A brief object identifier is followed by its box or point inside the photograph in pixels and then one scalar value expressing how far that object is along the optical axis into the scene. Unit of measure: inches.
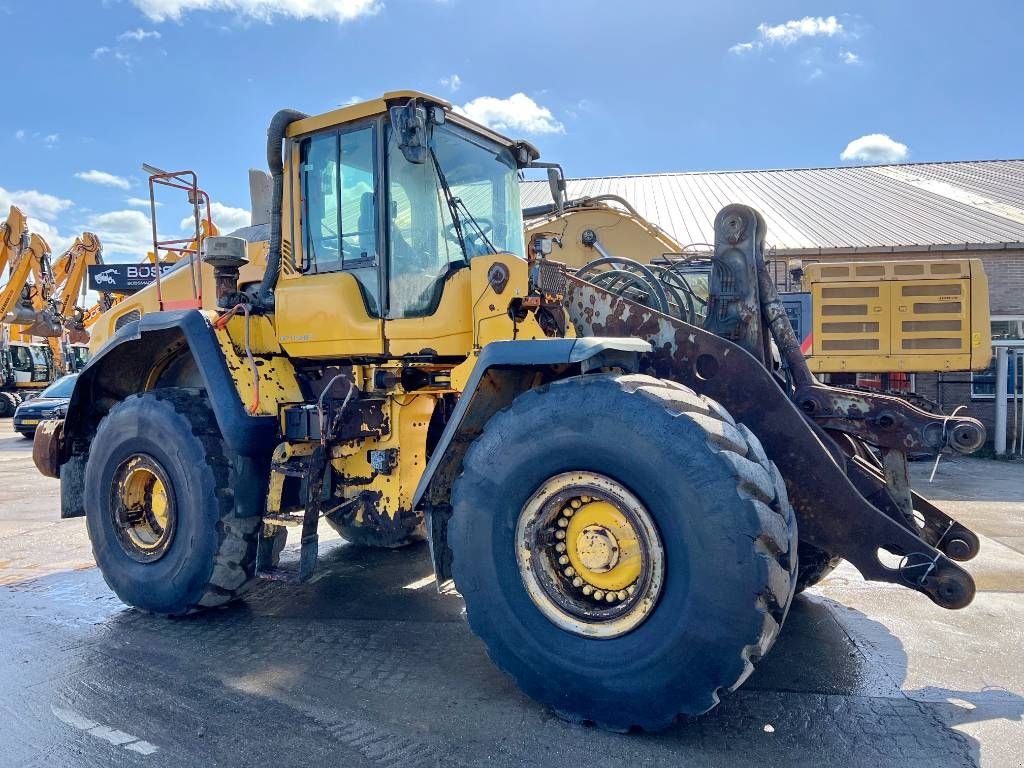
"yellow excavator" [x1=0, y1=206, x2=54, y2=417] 917.8
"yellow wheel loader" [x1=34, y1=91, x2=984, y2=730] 114.2
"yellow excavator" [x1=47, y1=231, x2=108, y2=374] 943.7
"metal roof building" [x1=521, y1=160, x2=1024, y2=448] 585.6
